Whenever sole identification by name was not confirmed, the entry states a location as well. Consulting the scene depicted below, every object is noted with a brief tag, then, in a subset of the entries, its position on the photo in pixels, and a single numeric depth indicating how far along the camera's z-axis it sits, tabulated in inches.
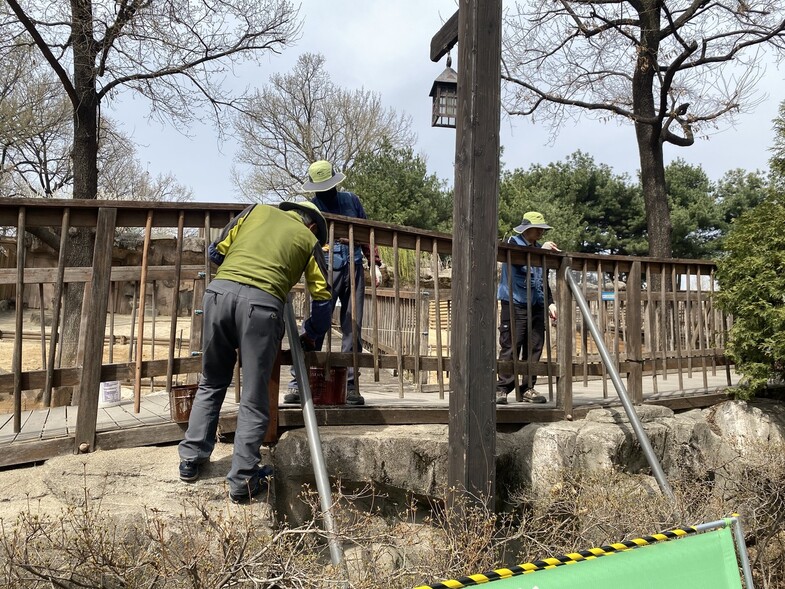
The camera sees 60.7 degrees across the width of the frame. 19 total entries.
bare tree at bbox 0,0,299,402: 370.6
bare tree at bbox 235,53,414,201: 1266.0
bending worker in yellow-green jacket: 140.0
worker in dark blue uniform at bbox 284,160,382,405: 187.0
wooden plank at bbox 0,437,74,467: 143.1
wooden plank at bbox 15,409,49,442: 154.1
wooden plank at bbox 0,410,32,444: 149.8
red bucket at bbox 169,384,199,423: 159.0
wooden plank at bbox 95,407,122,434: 160.9
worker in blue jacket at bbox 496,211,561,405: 220.1
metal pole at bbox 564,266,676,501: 180.7
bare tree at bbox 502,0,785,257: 422.3
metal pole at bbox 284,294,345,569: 117.1
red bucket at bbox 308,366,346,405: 178.4
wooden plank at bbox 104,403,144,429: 166.9
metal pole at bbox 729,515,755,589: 103.4
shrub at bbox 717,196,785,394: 241.9
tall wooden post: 152.6
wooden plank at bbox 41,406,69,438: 157.4
